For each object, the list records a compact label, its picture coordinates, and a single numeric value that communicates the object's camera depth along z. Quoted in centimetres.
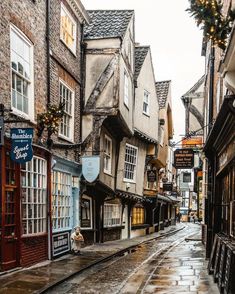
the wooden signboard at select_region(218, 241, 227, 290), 983
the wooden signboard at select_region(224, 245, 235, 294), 864
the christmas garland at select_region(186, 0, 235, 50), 626
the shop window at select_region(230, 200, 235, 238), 1137
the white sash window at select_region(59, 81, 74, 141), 1775
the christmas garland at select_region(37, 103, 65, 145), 1456
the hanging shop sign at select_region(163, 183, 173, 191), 4294
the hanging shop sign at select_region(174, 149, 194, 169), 2422
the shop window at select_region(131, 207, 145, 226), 3181
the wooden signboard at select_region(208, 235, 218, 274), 1223
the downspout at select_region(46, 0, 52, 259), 1555
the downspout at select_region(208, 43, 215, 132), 1909
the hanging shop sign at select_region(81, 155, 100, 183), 1819
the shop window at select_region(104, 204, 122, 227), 2500
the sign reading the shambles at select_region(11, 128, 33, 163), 1172
